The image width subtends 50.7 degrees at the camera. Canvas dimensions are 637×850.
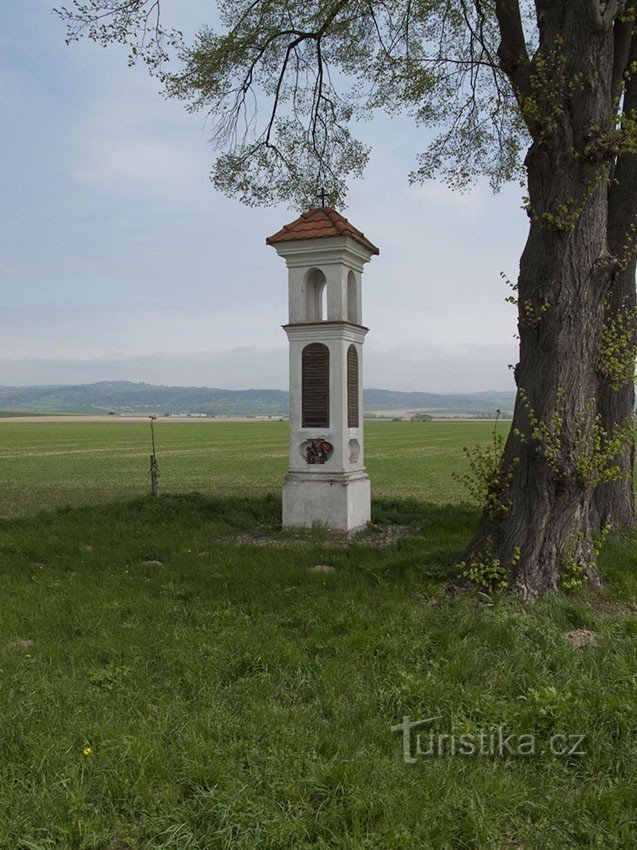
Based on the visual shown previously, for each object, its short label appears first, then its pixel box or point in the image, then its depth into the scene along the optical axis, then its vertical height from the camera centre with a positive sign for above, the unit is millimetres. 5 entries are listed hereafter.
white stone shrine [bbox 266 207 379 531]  10820 +369
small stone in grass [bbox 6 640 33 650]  5025 -1818
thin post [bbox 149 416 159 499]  13573 -1462
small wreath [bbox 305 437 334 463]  10945 -777
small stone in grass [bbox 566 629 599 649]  5072 -1826
